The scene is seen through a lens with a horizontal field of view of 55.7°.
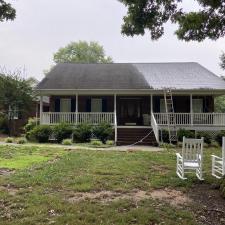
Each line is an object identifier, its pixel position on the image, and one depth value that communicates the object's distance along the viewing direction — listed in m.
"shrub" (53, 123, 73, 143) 12.84
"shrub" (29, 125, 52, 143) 12.81
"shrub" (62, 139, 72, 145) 11.74
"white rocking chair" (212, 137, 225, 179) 5.37
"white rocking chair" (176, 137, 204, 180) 5.56
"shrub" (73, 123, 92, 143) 12.69
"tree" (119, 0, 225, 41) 5.14
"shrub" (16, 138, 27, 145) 11.85
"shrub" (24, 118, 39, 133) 14.45
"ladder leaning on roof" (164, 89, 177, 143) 12.56
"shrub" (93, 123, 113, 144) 12.73
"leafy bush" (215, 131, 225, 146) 12.53
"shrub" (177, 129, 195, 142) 12.30
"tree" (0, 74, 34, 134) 16.13
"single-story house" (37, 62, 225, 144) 13.62
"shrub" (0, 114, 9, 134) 16.74
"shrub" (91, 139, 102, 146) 11.59
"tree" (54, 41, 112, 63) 33.89
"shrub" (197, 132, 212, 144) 12.35
